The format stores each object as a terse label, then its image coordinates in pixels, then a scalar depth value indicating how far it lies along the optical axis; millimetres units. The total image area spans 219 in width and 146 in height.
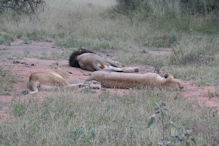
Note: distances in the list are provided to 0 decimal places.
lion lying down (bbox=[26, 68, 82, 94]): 13968
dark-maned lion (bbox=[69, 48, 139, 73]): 19828
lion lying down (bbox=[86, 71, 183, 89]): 14219
